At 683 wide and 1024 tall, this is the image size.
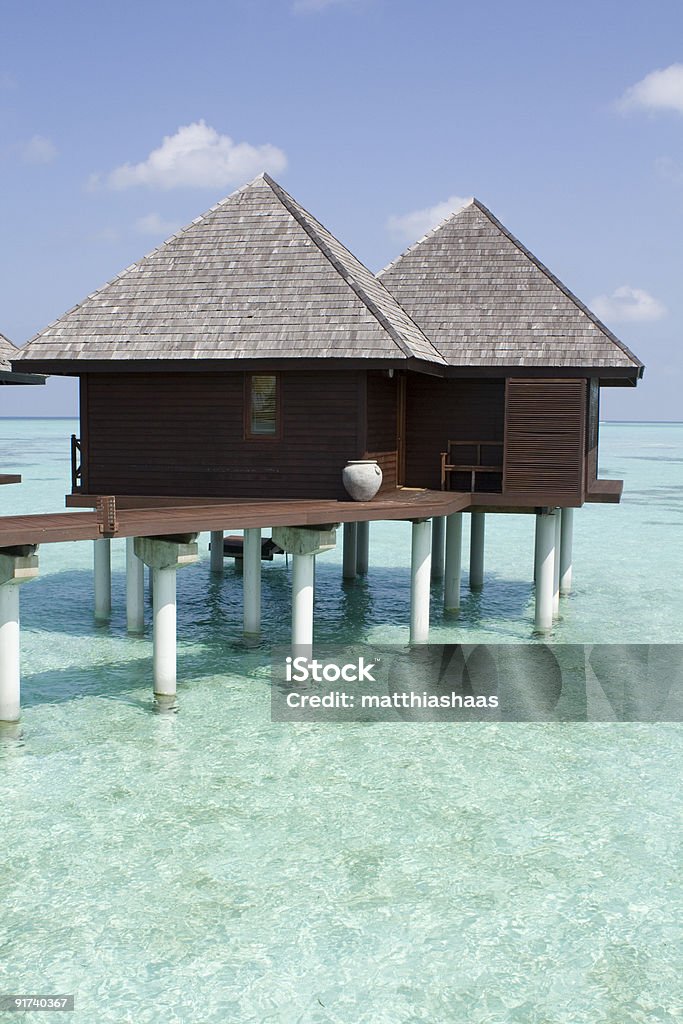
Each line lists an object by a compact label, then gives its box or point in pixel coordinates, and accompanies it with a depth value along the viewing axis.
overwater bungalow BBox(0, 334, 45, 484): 25.13
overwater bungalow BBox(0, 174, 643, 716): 19.39
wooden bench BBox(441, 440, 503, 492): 21.61
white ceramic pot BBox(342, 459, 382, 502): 19.23
